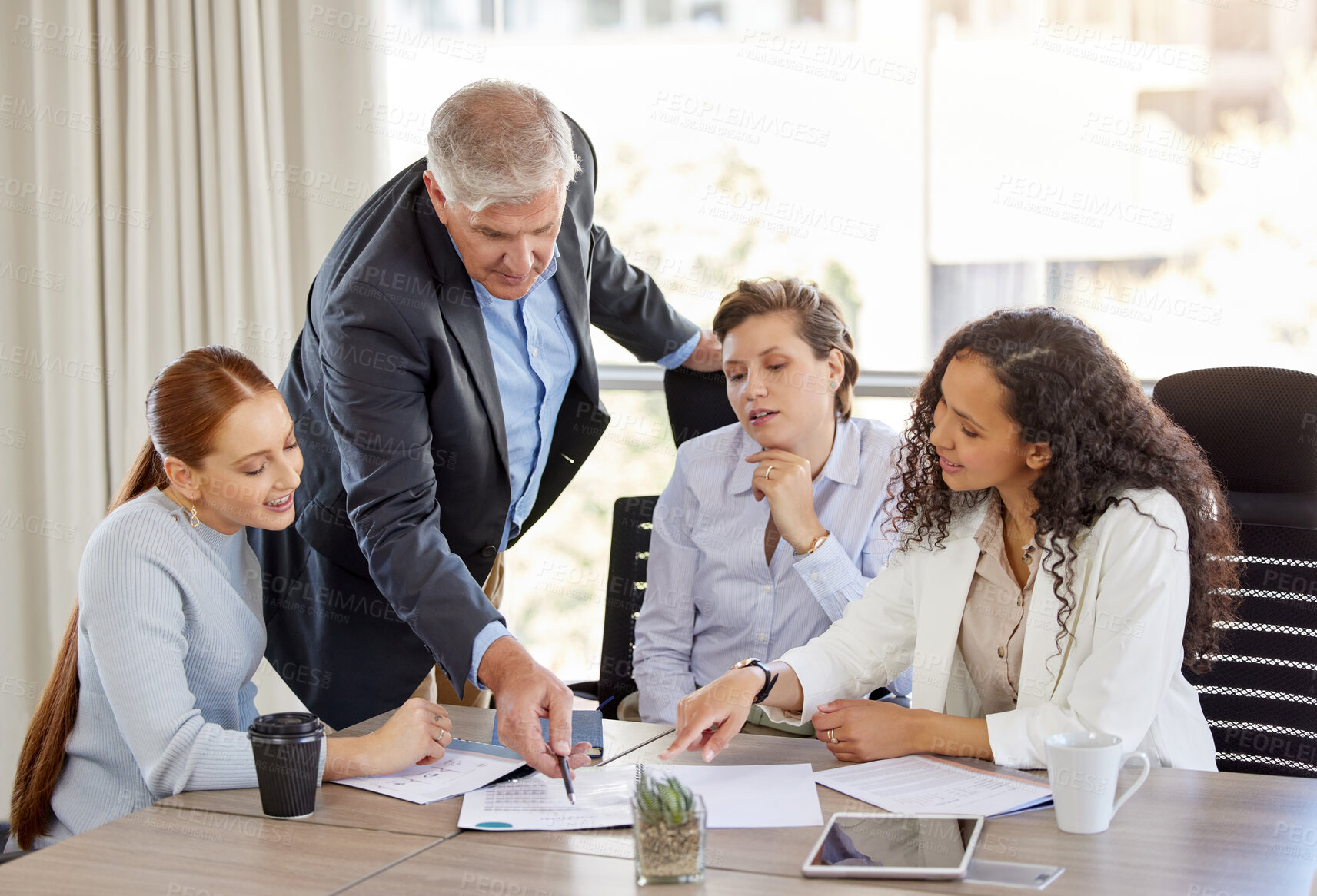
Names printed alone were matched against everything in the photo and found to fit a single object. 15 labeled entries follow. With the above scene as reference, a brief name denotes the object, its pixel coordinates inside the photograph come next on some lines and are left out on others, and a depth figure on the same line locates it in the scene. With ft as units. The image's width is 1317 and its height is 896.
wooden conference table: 9.51
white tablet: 9.51
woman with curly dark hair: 10.64
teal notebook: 10.89
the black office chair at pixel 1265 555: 11.73
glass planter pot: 9.48
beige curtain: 18.17
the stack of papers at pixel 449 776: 10.42
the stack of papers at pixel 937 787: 10.08
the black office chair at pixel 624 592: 13.28
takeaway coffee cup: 10.10
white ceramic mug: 9.75
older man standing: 11.41
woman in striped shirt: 12.74
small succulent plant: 9.48
